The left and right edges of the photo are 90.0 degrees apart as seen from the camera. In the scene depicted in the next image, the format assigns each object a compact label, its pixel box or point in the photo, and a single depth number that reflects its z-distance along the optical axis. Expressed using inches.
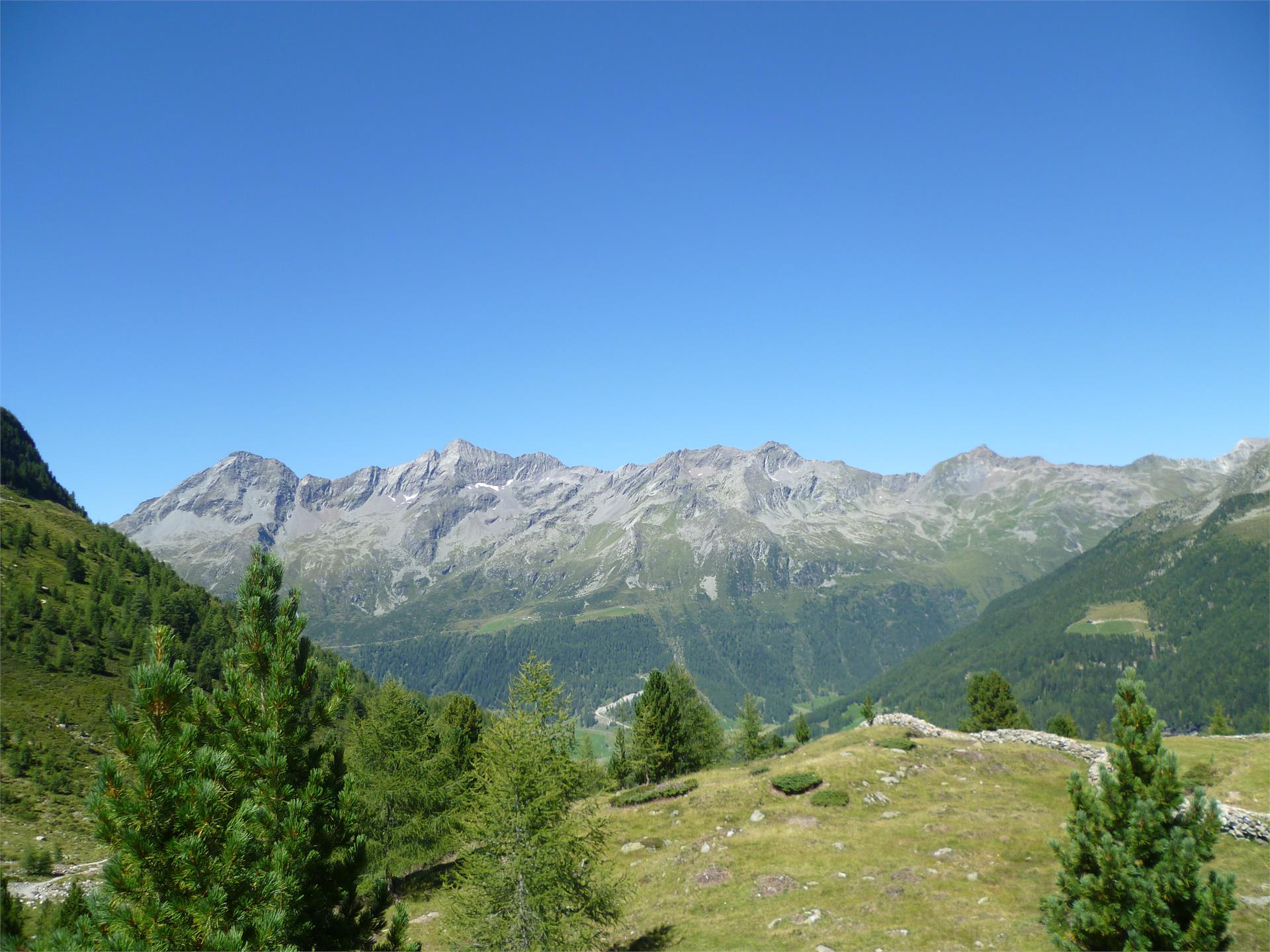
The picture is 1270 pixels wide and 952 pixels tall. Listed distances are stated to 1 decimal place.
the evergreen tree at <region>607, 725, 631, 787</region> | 3127.5
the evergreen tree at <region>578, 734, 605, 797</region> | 975.6
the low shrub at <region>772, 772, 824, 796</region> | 1939.0
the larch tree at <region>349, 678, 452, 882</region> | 1619.1
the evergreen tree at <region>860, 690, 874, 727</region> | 3629.4
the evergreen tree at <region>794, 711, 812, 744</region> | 4013.3
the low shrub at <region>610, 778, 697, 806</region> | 2237.9
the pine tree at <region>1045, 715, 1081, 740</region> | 3550.7
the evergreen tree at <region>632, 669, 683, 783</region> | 2778.1
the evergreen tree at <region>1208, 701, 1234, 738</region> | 3986.2
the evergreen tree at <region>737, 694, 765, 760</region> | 3636.8
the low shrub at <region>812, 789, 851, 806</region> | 1818.4
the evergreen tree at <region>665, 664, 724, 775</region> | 2979.8
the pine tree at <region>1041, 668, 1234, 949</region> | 658.2
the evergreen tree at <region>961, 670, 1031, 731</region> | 3245.6
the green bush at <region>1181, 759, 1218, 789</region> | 1562.5
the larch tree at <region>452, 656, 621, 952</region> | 825.5
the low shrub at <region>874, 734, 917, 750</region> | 2294.5
